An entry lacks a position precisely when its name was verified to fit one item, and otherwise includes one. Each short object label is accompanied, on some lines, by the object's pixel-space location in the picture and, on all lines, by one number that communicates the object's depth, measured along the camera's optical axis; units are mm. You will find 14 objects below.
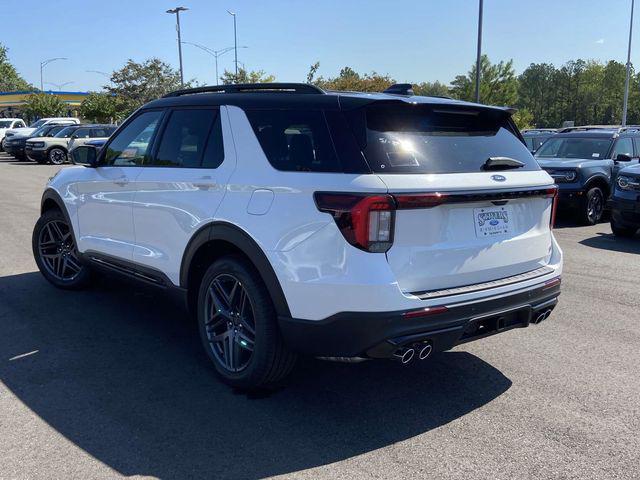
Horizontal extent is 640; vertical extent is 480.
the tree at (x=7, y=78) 114444
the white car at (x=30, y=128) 35888
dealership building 72125
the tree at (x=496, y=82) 72031
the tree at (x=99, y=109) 54250
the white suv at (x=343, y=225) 3186
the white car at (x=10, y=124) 39562
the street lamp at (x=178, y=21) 45344
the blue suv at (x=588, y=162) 11180
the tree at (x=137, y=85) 61062
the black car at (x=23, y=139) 28797
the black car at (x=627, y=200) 9430
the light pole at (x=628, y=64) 44384
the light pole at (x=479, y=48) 26406
